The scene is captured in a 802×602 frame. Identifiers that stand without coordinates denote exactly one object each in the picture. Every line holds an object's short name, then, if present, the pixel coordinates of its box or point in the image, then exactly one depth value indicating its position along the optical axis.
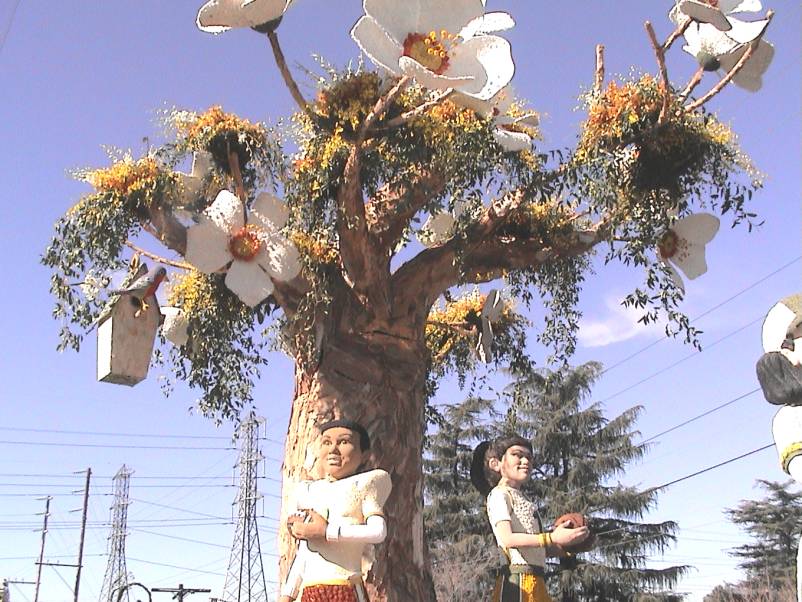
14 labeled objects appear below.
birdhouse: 4.56
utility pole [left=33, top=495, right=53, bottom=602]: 35.06
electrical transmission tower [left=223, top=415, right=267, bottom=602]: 26.73
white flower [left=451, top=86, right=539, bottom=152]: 4.79
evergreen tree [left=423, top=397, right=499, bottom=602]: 19.47
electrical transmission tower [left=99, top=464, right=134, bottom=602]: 34.12
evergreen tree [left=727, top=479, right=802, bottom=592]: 22.31
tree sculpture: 5.09
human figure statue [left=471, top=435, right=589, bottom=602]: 4.03
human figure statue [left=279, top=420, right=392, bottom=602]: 3.48
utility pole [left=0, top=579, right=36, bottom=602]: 24.91
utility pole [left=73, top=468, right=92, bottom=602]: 30.32
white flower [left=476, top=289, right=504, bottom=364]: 7.05
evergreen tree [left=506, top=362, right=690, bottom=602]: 19.25
